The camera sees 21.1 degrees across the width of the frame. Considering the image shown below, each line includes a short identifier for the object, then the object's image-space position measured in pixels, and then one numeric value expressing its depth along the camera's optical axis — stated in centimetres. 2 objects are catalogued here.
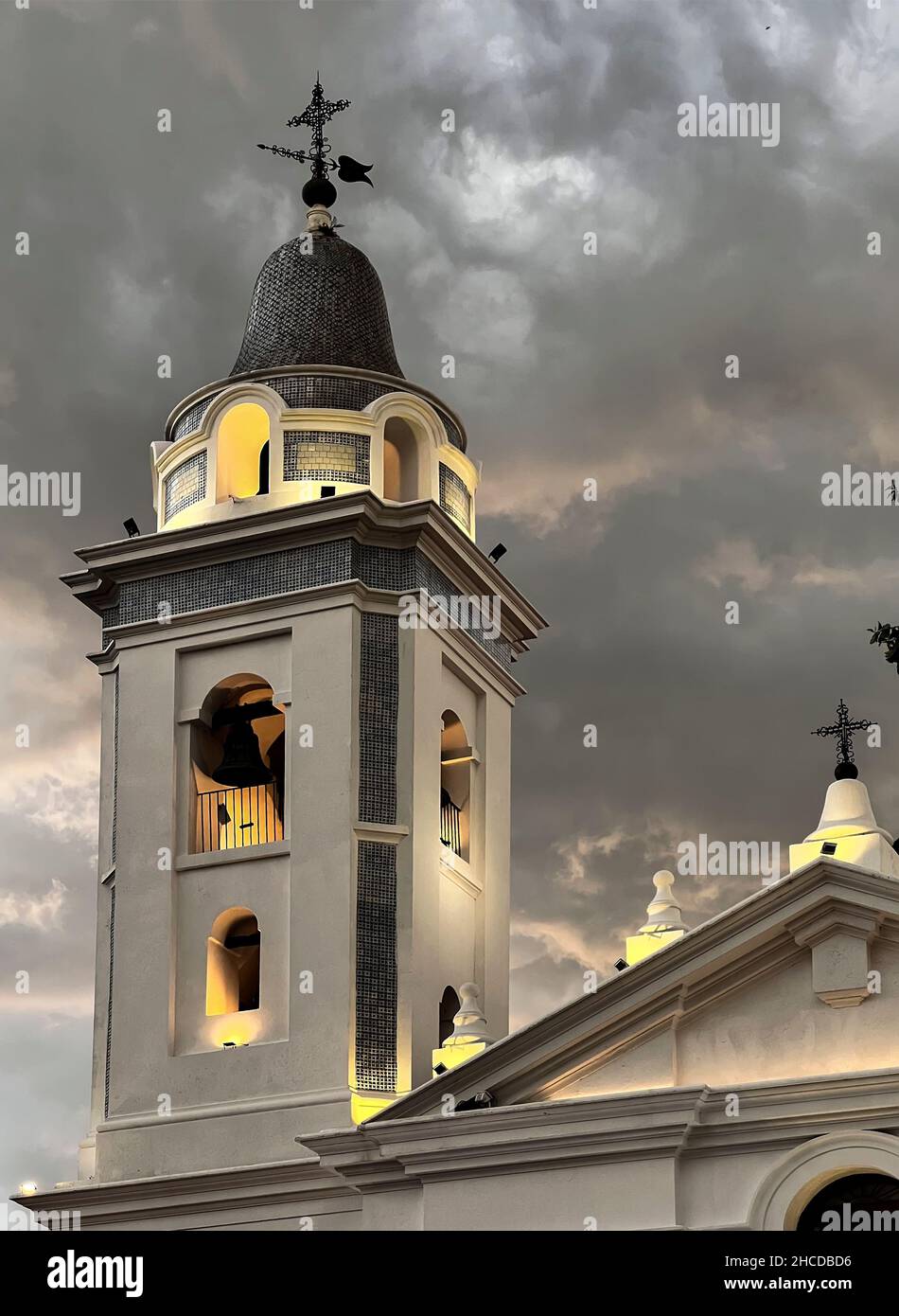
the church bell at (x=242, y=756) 2511
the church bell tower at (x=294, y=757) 2389
